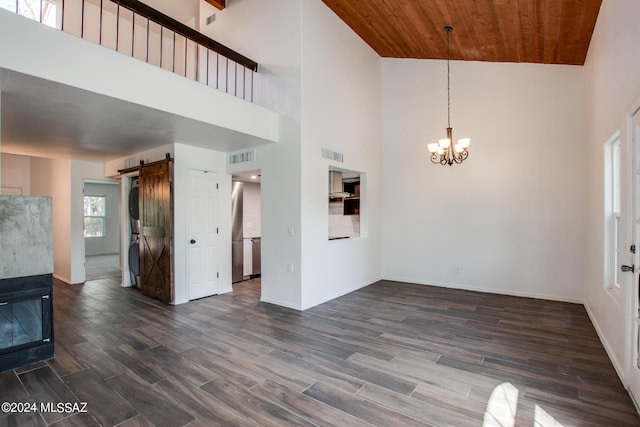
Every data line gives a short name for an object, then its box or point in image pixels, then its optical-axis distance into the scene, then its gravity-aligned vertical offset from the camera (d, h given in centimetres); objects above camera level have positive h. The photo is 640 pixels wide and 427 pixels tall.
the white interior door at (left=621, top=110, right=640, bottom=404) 236 -54
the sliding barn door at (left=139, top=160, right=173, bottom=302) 495 -36
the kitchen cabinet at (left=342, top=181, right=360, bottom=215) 674 +19
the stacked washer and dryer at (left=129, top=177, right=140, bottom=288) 606 -46
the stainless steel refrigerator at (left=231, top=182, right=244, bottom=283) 623 -50
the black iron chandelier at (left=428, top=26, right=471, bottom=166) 474 +100
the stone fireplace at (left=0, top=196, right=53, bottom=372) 291 -68
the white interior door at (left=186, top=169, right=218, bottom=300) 515 -40
